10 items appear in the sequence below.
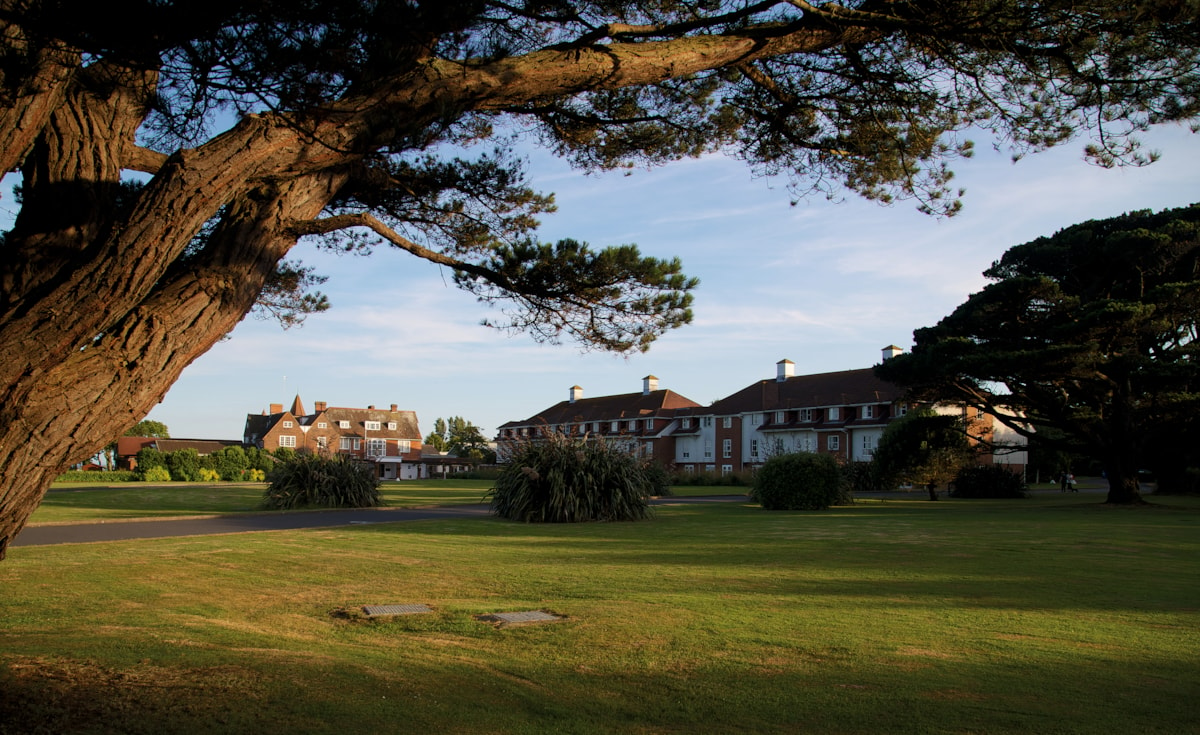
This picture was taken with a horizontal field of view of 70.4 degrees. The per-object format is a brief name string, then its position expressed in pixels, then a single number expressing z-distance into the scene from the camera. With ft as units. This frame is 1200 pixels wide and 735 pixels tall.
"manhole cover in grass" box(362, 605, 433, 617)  21.88
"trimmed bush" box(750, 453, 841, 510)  79.77
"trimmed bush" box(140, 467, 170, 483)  143.13
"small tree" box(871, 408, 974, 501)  95.96
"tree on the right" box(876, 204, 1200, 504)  79.36
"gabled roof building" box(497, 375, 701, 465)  226.58
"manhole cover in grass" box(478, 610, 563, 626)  20.68
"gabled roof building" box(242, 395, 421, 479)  267.59
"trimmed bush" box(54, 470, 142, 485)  139.33
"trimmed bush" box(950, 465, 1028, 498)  117.29
